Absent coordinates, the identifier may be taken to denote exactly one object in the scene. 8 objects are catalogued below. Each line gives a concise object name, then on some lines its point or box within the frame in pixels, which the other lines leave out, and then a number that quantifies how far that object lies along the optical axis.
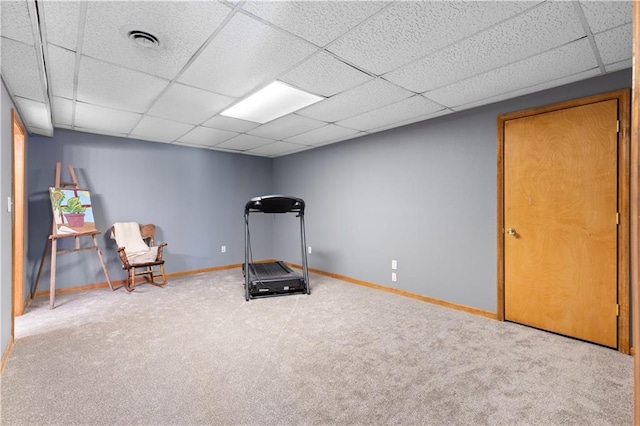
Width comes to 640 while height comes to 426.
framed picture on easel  3.82
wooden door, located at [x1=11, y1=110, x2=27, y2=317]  3.28
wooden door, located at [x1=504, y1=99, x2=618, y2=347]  2.51
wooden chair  4.20
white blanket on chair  4.31
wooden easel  3.65
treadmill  3.96
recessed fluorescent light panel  2.81
